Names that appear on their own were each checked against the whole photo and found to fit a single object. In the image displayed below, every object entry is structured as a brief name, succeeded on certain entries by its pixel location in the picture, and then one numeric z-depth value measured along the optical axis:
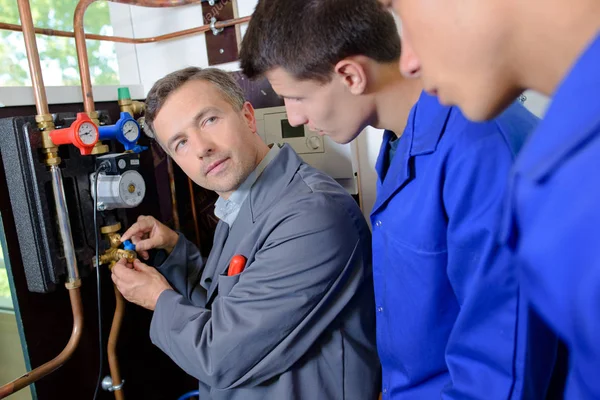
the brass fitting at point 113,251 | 1.10
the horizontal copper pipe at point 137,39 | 1.09
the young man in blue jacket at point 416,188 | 0.56
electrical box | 1.30
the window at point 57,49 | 1.81
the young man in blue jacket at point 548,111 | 0.24
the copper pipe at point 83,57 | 1.12
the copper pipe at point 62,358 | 0.92
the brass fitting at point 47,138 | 0.95
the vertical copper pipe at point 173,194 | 1.38
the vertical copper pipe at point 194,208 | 1.46
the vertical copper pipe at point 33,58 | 0.92
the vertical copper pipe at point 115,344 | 1.12
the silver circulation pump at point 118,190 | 1.03
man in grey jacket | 0.83
